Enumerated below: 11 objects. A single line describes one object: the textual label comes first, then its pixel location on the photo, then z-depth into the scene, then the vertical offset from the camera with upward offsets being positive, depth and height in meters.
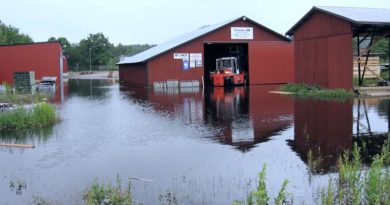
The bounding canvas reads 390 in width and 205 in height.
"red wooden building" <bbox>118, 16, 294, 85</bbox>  39.12 +1.86
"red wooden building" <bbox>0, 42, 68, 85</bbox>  41.03 +1.89
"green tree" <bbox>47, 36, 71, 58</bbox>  105.12 +8.07
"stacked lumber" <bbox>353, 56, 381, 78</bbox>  34.19 +0.84
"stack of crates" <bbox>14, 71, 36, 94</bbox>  30.05 +0.08
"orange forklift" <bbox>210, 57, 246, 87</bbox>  37.28 +0.27
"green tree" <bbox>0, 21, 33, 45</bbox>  74.32 +8.01
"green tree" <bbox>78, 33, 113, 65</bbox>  105.75 +6.63
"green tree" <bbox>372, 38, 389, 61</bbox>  60.67 +3.60
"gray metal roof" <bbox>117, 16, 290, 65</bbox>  39.25 +3.34
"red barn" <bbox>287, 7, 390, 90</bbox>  23.47 +1.99
